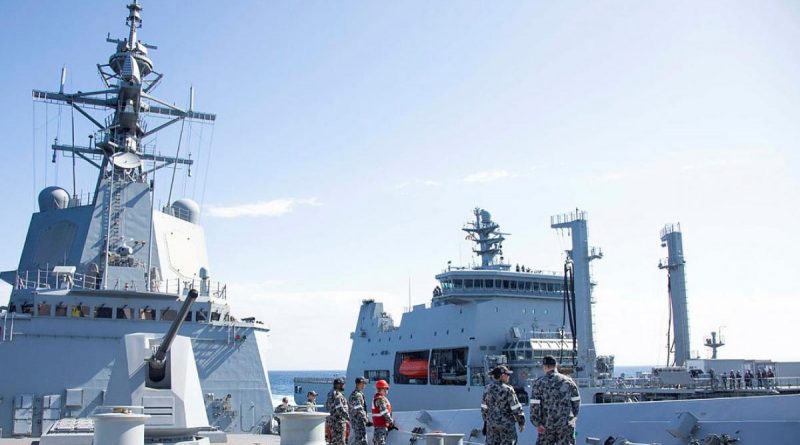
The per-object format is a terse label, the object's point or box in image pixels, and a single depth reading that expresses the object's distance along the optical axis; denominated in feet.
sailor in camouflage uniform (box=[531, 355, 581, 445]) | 23.91
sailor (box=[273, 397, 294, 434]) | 43.75
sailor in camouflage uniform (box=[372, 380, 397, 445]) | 33.17
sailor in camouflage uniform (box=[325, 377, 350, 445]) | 33.86
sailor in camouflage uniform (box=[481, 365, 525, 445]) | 26.71
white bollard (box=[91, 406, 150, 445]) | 25.68
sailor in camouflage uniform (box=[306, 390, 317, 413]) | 35.49
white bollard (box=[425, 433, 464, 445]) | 30.42
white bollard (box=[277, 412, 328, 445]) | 31.58
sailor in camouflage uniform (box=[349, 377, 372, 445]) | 33.65
